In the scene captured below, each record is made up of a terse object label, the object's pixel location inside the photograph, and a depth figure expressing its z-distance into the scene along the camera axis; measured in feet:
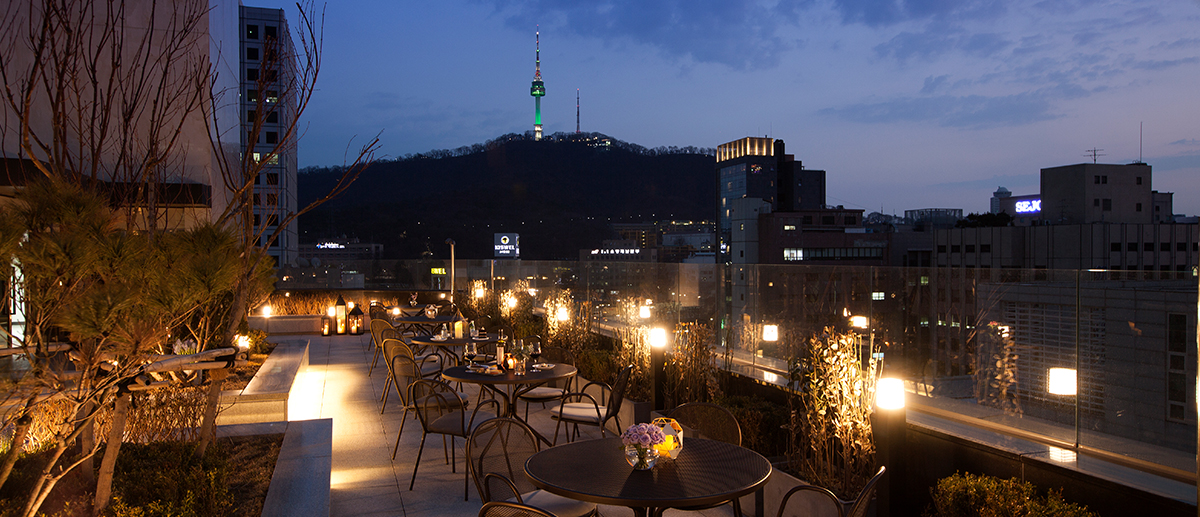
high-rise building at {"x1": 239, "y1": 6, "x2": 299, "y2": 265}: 146.92
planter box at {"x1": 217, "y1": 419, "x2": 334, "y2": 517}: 11.51
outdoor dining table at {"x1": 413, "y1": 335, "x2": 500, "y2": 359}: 25.21
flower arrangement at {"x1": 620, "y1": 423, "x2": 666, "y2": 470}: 10.07
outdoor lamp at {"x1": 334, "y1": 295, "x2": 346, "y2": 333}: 46.19
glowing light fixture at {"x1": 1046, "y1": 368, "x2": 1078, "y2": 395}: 11.88
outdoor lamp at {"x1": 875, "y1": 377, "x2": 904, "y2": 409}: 11.05
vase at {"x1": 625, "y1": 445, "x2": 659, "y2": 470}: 10.24
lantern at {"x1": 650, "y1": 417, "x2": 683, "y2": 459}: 10.50
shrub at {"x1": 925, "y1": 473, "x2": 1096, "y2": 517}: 10.18
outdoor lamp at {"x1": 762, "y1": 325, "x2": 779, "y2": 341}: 19.53
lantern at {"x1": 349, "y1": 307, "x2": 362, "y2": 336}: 44.93
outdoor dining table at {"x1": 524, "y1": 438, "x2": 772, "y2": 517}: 9.31
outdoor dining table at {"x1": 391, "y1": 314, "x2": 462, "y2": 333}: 34.65
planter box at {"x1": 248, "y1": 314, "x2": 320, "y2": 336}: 46.54
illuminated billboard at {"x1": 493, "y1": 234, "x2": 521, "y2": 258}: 159.53
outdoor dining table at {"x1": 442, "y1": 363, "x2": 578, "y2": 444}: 18.02
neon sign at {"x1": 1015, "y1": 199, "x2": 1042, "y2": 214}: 223.90
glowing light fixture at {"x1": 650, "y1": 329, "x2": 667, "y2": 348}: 19.16
